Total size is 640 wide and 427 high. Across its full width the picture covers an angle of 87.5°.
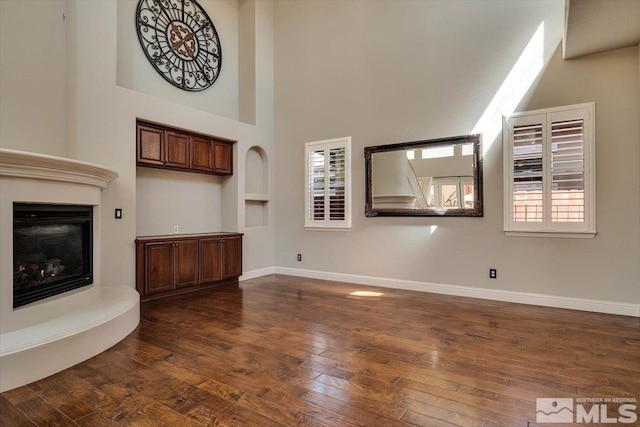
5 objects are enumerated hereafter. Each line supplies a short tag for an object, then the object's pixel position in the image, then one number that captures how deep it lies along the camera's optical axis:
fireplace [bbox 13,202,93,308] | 2.57
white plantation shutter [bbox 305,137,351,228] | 5.36
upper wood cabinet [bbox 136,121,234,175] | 4.30
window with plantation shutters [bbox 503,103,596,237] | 3.69
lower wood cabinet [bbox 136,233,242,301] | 4.11
